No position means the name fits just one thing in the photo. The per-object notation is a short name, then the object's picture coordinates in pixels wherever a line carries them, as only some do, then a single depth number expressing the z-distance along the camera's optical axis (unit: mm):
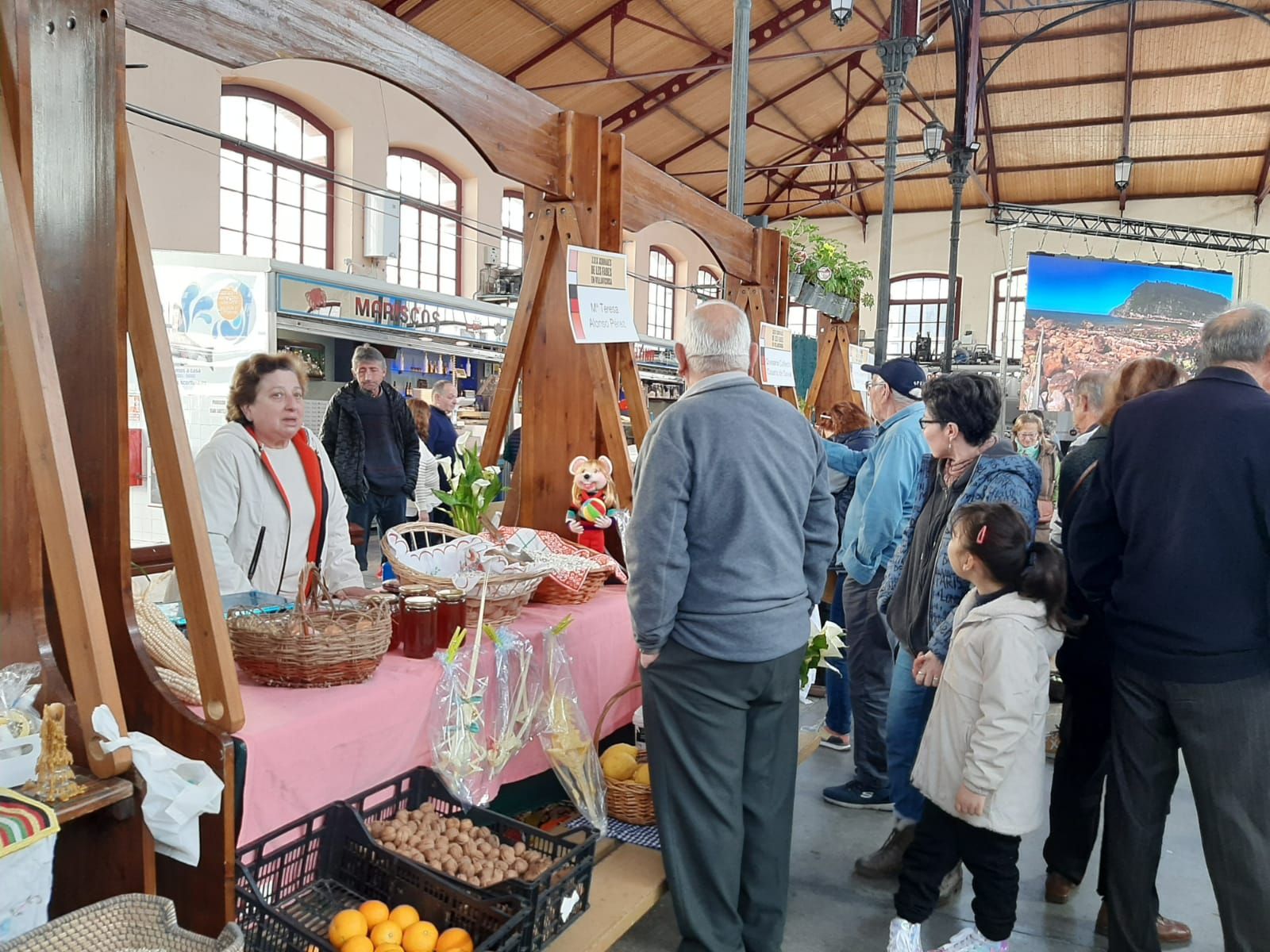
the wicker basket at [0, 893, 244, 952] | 1395
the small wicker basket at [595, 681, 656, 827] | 2748
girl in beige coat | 2271
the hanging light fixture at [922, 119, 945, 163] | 9521
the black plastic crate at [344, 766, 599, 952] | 1961
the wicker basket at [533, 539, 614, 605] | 2912
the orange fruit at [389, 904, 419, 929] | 1867
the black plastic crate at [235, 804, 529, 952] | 1755
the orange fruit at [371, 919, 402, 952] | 1804
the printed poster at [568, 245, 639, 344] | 3393
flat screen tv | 15203
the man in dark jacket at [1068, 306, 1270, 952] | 2068
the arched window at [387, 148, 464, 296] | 13477
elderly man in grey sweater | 2166
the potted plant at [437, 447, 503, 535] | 3057
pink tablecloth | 1815
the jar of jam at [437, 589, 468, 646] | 2398
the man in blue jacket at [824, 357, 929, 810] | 3387
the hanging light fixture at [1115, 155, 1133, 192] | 13102
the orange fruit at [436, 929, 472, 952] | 1834
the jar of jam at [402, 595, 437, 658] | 2330
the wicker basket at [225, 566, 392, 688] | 1972
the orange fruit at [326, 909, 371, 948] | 1791
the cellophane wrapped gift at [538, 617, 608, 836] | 2525
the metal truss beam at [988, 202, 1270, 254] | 15531
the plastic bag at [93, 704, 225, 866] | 1590
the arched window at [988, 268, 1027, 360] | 19609
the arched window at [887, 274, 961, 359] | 20922
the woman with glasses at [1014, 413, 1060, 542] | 8578
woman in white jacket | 2529
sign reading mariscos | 8055
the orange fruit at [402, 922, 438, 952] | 1822
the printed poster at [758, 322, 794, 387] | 5125
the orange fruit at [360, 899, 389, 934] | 1853
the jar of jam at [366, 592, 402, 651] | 2252
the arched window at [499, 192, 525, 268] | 15250
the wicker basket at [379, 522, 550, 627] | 2539
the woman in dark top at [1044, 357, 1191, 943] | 2646
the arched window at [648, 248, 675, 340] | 19406
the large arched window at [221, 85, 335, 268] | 10969
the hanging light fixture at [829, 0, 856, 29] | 7082
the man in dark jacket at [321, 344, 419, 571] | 5215
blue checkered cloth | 2643
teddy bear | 3309
